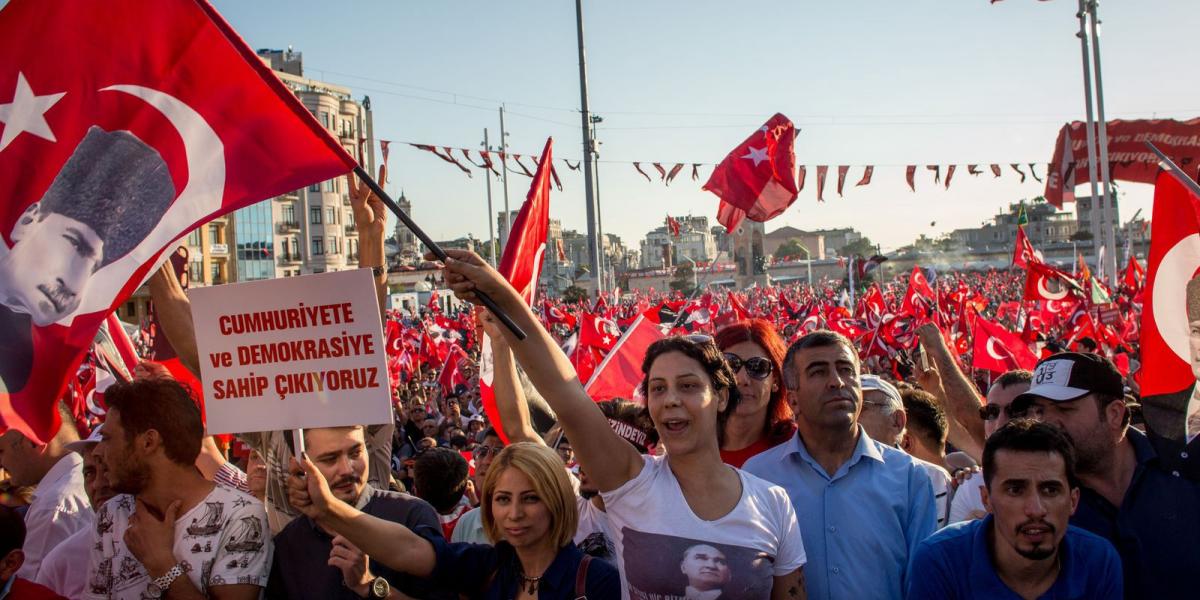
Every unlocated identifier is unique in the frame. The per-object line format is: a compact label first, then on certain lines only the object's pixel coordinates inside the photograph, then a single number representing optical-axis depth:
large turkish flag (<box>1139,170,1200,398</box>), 3.88
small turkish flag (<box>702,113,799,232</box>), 13.15
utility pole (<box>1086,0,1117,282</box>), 20.42
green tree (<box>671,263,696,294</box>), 112.27
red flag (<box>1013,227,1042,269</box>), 16.83
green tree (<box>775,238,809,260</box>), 156.38
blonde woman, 2.86
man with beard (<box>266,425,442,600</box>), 2.98
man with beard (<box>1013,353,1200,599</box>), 3.11
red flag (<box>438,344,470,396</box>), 14.79
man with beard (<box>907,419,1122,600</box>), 2.80
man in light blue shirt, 3.19
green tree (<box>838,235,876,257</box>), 160.65
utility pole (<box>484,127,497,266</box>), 34.44
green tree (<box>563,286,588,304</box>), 58.26
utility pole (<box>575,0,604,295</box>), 14.10
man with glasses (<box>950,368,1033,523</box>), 3.70
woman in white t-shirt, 2.61
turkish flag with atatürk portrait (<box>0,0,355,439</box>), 3.04
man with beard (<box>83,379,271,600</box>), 2.99
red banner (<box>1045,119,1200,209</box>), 24.31
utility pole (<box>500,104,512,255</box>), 17.09
